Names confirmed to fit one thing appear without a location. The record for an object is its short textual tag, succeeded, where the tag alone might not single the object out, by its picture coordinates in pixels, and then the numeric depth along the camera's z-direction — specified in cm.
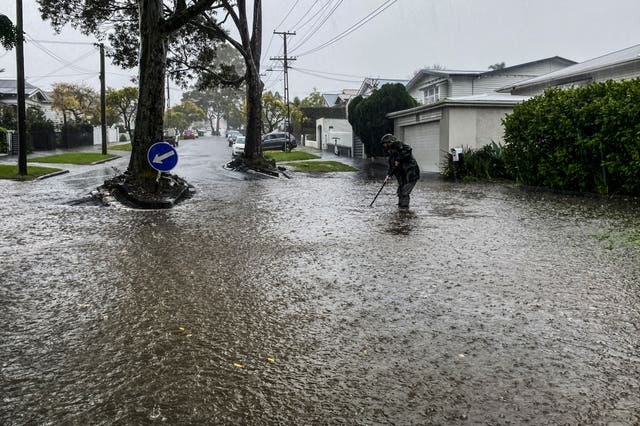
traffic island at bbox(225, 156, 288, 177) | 2341
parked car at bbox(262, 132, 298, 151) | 4747
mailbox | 2179
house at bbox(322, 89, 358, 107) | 6675
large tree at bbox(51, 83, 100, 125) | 5653
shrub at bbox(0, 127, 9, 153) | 3291
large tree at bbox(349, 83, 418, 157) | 3215
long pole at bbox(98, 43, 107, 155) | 3525
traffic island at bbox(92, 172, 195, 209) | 1277
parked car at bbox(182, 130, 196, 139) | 8803
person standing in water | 1234
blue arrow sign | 1352
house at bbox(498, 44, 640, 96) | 2211
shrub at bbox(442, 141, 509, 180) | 2134
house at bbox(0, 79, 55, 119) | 4537
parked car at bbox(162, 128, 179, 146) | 5403
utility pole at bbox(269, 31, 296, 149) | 5122
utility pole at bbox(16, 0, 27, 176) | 2016
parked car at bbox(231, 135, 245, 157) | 4074
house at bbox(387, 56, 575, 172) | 2309
